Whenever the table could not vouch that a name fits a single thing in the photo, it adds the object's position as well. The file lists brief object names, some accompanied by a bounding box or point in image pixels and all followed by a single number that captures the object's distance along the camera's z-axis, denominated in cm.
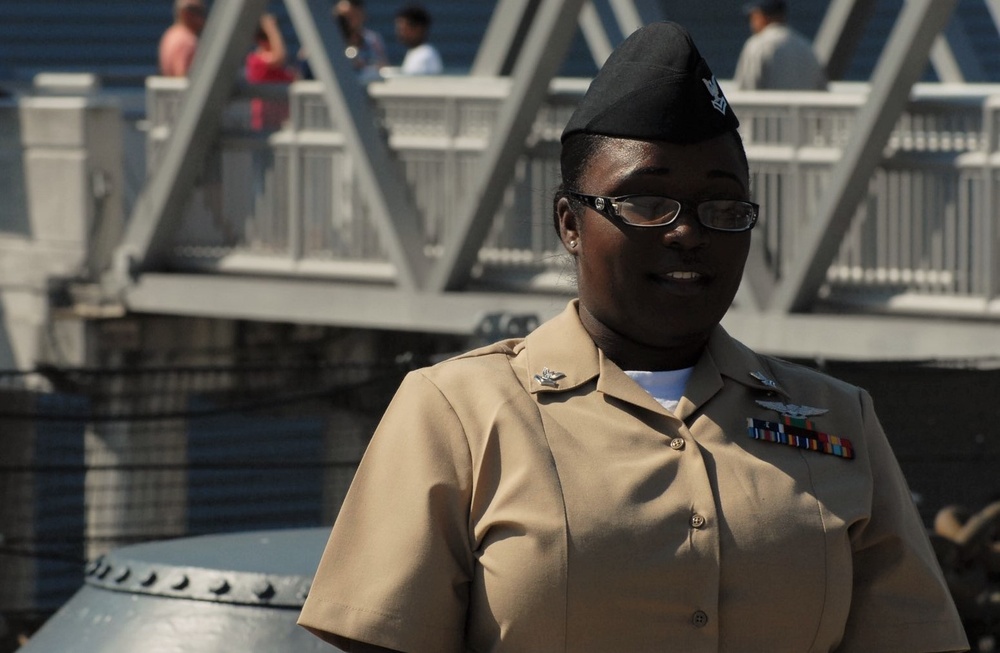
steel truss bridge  1389
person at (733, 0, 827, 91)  1558
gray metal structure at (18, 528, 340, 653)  599
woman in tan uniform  359
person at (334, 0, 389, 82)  2065
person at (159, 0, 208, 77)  1998
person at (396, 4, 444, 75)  2012
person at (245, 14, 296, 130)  2002
